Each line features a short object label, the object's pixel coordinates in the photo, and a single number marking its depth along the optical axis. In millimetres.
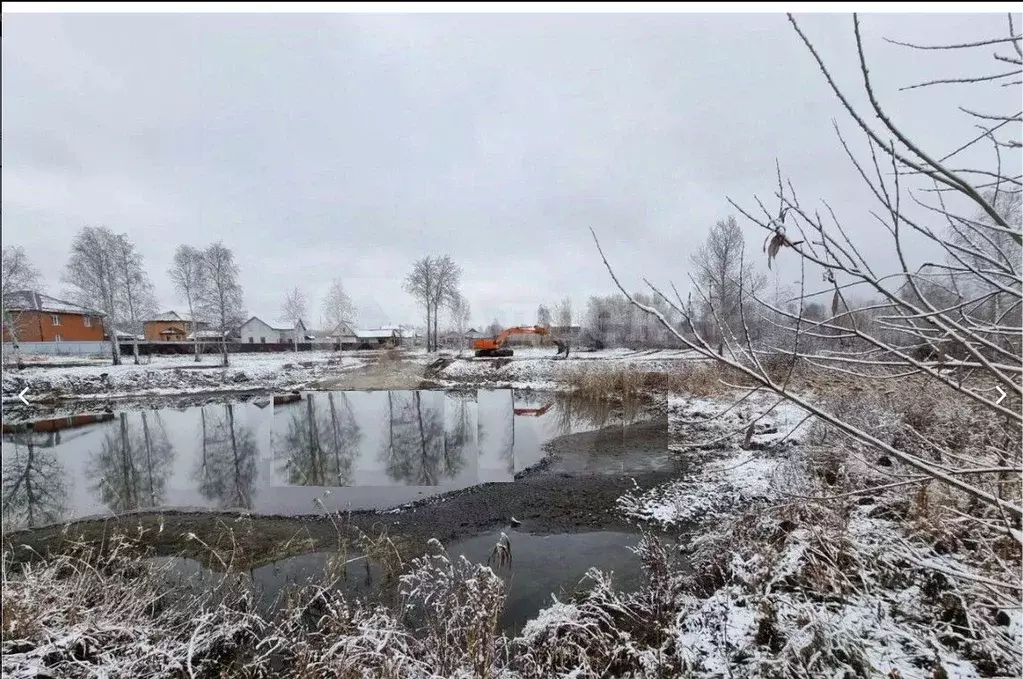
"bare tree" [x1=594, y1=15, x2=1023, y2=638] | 989
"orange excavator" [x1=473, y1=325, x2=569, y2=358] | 22656
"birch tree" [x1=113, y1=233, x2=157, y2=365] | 22750
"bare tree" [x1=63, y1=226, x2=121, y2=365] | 21547
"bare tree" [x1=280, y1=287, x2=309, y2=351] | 28917
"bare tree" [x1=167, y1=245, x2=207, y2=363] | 25328
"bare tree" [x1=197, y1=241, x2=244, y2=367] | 24797
